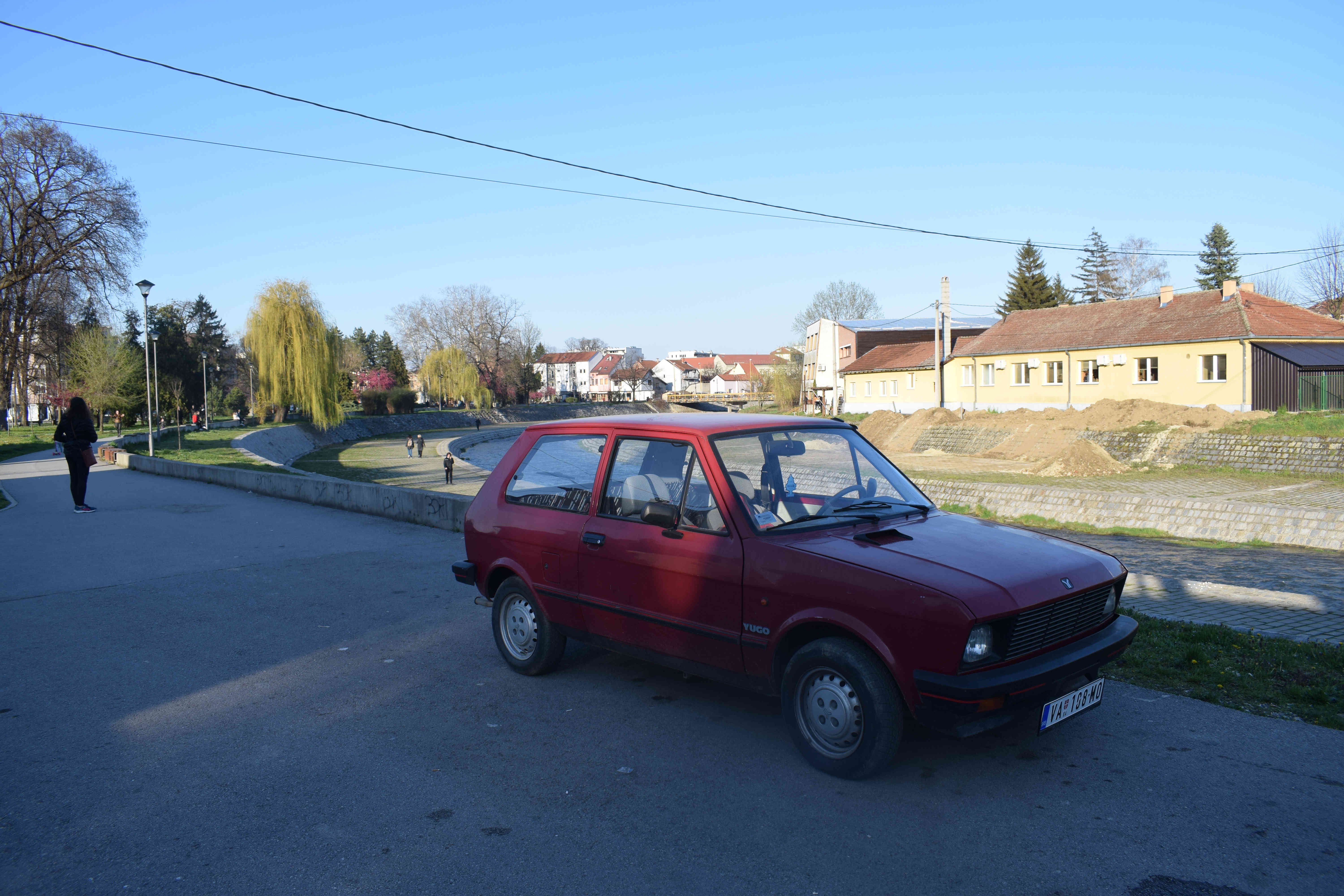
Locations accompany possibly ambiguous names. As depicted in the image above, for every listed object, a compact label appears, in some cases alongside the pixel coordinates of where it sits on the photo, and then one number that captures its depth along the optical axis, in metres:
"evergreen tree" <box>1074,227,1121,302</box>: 80.94
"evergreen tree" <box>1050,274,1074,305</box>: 75.25
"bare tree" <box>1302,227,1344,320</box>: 51.38
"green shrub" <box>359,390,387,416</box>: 82.81
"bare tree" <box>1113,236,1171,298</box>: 76.56
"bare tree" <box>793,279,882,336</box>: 92.94
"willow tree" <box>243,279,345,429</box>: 56.09
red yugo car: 3.76
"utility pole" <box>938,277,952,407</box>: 49.53
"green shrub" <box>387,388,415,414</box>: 85.12
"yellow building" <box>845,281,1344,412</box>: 34.84
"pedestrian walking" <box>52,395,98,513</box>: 14.80
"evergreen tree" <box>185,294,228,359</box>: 93.94
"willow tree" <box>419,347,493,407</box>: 95.56
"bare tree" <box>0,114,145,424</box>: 38.66
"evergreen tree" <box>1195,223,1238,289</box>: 72.44
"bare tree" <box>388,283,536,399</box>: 103.81
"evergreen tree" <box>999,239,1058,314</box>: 74.00
